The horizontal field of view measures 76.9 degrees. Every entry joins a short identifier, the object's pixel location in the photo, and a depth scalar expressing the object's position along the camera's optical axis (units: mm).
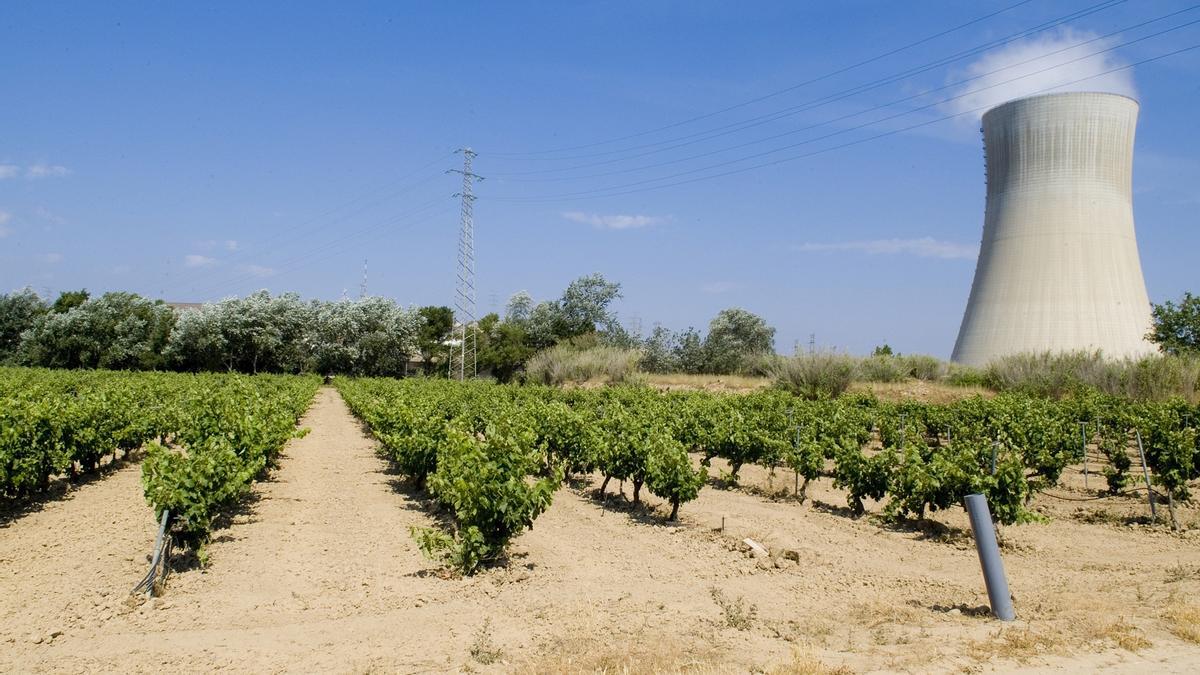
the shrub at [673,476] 9906
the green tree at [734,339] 50781
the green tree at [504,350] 52219
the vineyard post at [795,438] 12234
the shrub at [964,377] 31550
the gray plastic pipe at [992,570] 6195
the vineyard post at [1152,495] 10688
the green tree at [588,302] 55781
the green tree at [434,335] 60469
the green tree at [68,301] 61022
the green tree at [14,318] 58031
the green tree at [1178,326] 32719
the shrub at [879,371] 33344
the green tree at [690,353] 51875
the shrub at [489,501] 7445
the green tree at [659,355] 52188
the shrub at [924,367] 35594
